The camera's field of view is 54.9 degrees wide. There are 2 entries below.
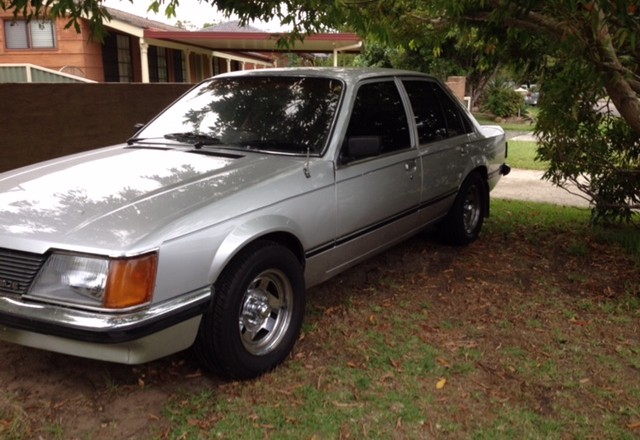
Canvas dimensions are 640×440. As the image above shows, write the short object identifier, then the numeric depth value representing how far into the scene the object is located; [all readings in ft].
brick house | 51.72
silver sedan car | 9.34
